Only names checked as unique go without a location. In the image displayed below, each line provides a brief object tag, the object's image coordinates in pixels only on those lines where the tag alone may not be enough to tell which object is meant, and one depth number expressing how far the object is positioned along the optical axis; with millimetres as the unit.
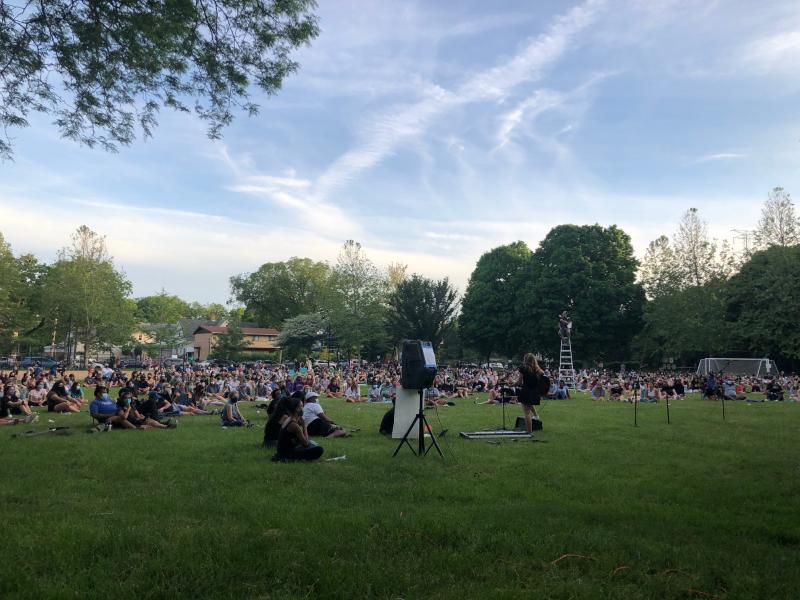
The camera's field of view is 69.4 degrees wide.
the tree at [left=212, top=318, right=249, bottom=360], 69688
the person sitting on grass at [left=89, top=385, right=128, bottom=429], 13805
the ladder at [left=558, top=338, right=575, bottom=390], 34462
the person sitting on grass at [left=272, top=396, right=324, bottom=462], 9312
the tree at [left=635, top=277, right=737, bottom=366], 44531
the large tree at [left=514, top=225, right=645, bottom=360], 49656
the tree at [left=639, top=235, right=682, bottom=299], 49219
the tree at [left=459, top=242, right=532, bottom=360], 55500
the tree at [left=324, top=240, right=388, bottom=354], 58781
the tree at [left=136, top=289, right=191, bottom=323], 123494
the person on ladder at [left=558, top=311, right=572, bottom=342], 34425
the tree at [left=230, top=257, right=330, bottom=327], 83500
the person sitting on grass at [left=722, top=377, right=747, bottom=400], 25656
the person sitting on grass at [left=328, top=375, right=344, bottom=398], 27495
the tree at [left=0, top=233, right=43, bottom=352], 47309
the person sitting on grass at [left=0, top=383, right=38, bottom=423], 15422
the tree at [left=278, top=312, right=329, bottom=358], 67438
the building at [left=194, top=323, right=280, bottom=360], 91500
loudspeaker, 9938
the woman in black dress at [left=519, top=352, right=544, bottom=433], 12898
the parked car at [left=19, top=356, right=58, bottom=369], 52844
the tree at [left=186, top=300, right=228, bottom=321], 143500
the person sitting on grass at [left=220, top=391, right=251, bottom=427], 14883
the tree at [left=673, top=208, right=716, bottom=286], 48625
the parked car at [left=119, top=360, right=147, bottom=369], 57562
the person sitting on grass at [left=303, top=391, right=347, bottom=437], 12469
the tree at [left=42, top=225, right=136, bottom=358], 51812
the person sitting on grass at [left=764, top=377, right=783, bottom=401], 25500
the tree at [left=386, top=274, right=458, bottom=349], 58406
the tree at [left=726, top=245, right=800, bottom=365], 28203
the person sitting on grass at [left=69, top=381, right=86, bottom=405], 19919
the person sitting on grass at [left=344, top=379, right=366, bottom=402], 24703
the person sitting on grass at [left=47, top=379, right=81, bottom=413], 17469
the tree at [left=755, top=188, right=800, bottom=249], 39562
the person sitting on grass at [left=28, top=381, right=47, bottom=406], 19094
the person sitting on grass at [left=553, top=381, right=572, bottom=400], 25952
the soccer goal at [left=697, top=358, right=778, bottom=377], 43812
